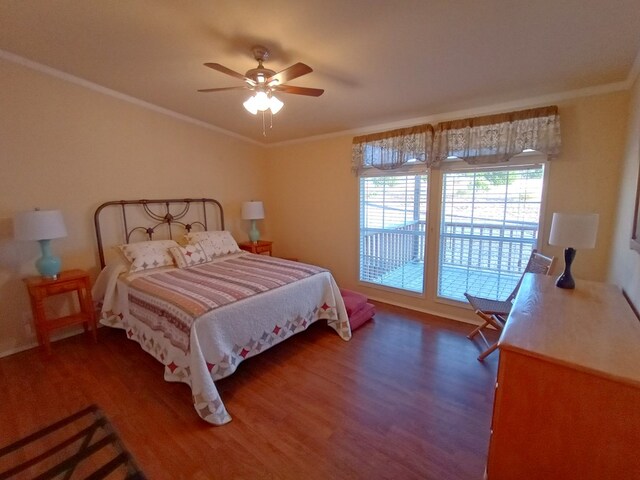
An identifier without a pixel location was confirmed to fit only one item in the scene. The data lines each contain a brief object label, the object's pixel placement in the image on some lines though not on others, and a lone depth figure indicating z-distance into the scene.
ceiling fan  1.94
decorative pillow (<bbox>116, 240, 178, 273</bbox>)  2.81
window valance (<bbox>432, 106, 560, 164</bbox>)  2.35
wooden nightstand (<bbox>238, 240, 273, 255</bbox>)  4.10
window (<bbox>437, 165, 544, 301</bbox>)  2.62
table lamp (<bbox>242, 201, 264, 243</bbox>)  4.04
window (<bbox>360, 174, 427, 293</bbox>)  3.27
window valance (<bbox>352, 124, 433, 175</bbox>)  2.99
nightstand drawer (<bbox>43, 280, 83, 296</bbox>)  2.42
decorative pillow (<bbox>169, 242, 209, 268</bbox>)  3.04
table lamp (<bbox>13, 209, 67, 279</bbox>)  2.30
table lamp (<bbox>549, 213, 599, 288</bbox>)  1.60
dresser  0.91
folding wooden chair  2.32
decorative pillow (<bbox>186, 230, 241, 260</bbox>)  3.35
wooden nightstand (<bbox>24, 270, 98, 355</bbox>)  2.39
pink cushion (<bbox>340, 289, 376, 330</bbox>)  2.94
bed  1.88
